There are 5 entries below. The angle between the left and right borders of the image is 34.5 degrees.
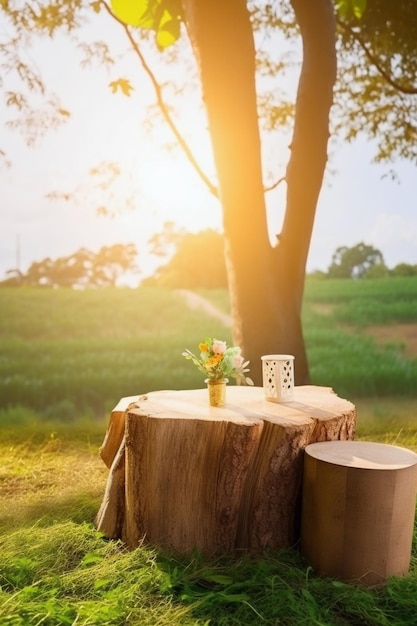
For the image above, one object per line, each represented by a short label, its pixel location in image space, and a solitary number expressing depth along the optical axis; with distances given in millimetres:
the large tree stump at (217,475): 2682
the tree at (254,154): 4641
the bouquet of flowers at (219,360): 3006
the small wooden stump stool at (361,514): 2473
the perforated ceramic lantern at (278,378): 3068
